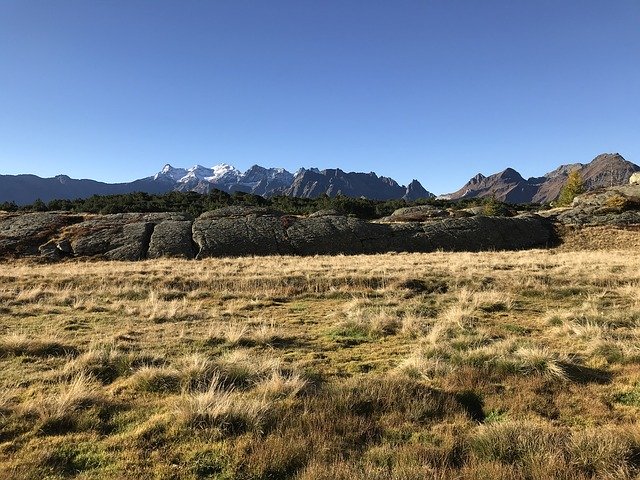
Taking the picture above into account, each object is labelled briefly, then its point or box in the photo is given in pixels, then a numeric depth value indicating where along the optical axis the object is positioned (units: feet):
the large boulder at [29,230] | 118.73
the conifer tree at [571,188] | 279.88
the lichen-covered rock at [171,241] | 115.96
